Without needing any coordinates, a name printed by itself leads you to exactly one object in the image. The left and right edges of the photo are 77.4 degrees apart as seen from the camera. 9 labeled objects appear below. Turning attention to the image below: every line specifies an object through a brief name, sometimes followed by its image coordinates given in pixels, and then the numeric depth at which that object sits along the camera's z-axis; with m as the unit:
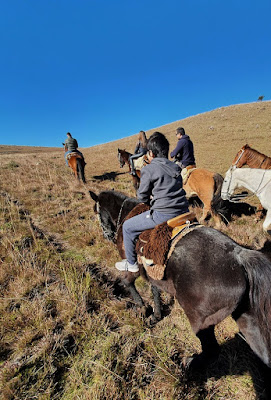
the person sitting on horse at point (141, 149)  8.88
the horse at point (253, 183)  5.09
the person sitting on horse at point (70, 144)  12.03
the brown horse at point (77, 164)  11.44
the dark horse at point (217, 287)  1.78
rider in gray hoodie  2.40
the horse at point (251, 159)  5.60
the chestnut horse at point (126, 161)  9.89
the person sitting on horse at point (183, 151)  6.82
